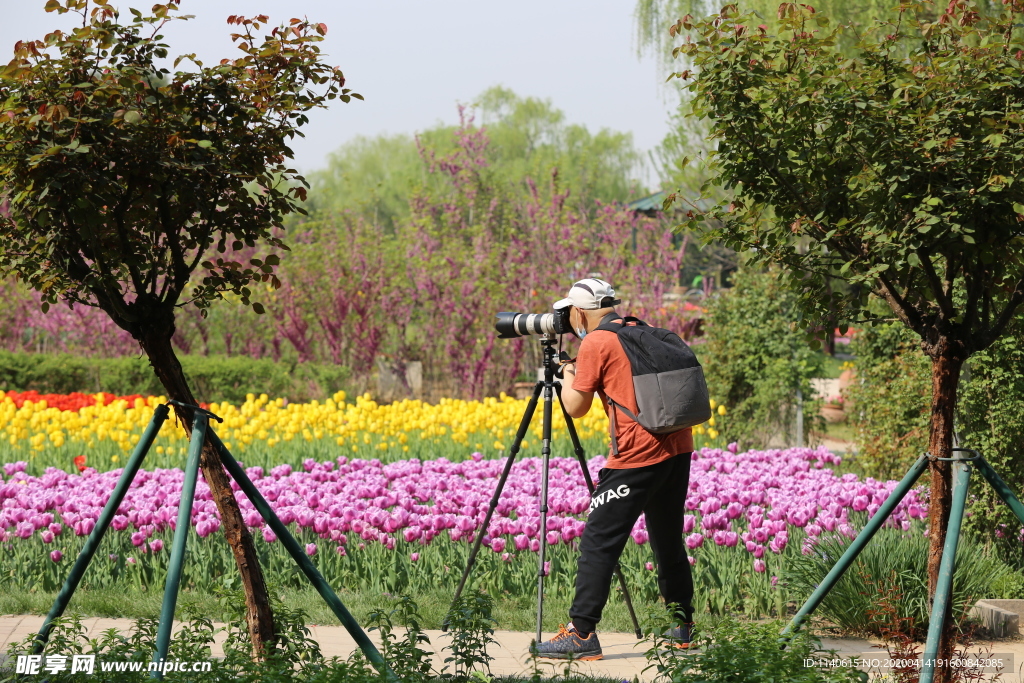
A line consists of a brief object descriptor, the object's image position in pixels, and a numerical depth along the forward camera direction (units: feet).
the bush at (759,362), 61.62
